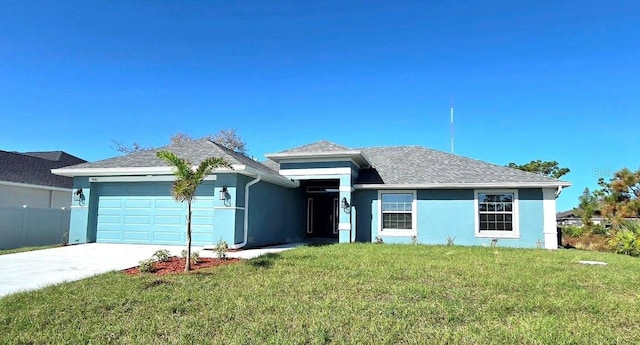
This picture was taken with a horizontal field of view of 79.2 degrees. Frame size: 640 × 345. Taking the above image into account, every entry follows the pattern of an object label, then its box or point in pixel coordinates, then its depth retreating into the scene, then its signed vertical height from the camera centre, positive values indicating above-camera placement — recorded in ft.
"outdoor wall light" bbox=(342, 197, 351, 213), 52.70 +0.75
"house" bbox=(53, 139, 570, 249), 45.01 +1.38
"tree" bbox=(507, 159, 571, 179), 143.43 +17.23
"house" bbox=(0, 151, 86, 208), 56.65 +3.61
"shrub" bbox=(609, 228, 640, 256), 43.60 -3.11
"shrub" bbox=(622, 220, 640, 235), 46.65 -1.24
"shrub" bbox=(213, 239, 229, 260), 33.47 -3.66
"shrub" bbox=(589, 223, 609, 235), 71.90 -2.59
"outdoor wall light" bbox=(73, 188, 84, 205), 48.22 +1.38
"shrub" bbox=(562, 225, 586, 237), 80.43 -3.38
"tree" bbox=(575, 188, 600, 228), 83.20 +1.67
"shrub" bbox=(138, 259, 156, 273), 27.07 -4.09
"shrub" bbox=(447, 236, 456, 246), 51.16 -3.57
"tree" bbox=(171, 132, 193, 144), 119.75 +22.25
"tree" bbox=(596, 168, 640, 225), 72.59 +4.36
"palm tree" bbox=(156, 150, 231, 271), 28.04 +2.26
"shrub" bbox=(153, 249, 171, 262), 31.80 -3.86
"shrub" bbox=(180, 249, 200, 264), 31.45 -3.91
